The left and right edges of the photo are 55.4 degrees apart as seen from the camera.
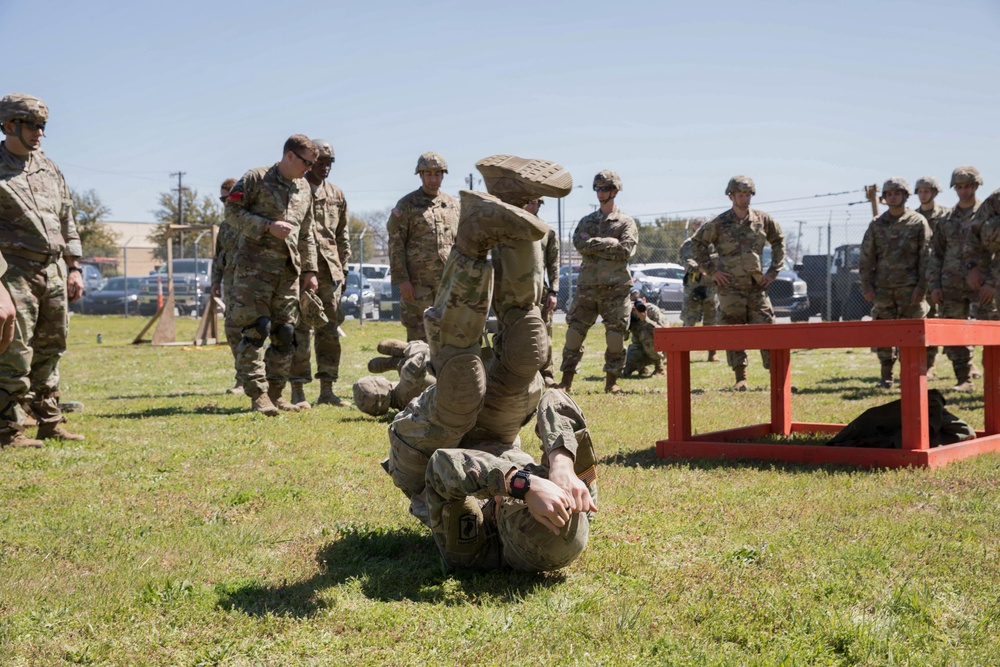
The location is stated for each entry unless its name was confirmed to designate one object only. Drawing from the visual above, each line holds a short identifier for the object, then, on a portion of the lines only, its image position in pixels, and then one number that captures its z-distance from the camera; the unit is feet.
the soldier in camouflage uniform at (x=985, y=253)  34.30
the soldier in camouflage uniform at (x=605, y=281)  37.81
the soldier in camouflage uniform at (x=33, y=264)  23.49
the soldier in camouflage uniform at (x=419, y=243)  33.37
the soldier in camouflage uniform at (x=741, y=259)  38.09
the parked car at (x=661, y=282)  95.04
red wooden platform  20.58
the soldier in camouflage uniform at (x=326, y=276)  33.78
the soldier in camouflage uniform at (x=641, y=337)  43.98
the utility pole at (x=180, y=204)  197.67
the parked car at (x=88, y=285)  118.21
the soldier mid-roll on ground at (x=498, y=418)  11.91
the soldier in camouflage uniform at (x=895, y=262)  38.52
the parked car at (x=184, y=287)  104.78
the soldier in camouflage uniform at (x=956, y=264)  37.47
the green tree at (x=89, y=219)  164.45
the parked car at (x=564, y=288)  96.73
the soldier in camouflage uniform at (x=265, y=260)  30.01
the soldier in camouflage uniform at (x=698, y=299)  50.78
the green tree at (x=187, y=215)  176.45
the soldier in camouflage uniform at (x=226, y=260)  32.22
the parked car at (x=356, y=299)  99.76
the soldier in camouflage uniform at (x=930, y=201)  42.70
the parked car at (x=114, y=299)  116.78
